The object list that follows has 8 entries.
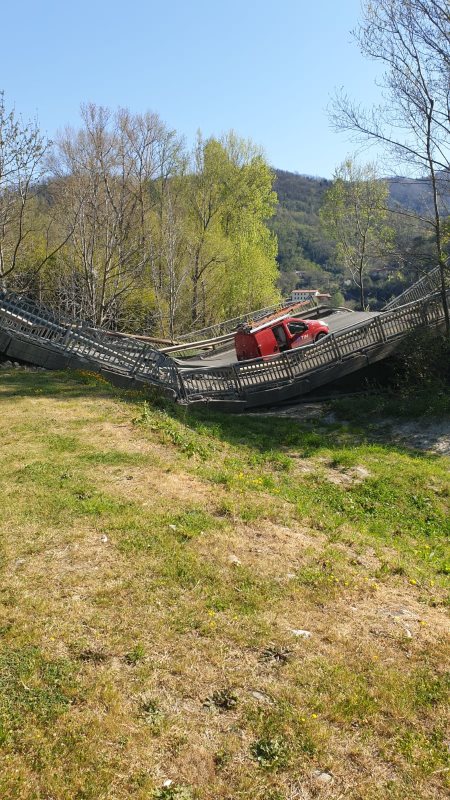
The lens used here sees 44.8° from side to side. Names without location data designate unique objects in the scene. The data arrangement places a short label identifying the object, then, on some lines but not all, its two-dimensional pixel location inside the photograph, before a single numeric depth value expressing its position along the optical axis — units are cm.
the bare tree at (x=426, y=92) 1783
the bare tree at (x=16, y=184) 2259
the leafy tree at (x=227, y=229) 4231
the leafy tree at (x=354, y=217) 4162
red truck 2019
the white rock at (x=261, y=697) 465
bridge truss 1689
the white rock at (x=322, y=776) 393
